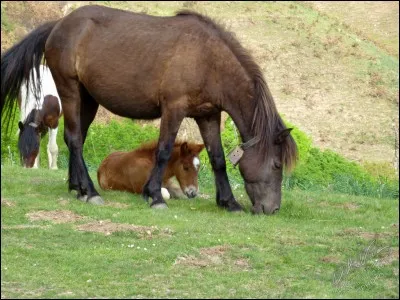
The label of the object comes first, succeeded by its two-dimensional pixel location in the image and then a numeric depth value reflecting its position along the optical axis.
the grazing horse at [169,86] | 10.75
